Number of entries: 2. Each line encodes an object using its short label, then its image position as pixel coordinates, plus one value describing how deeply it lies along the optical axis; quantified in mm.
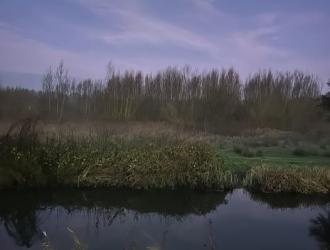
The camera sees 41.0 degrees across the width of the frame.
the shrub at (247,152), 19984
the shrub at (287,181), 14664
